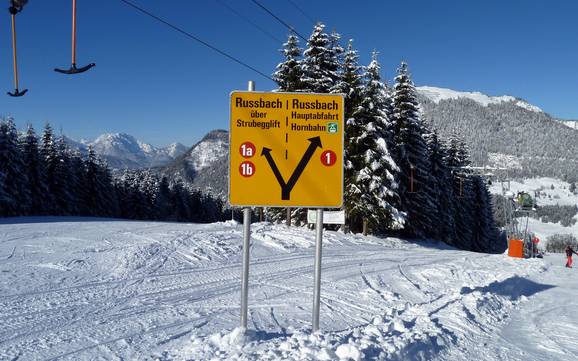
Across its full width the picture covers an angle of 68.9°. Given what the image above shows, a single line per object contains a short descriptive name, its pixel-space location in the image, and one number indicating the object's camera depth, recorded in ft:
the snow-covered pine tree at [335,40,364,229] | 85.61
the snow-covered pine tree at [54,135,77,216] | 145.28
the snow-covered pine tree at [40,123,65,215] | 143.74
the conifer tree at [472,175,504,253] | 156.76
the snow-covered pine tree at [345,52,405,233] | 84.94
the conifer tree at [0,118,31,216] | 124.36
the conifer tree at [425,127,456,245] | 122.01
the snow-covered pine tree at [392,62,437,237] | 100.01
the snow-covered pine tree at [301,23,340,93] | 84.84
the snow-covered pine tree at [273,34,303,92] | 86.07
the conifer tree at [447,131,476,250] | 137.90
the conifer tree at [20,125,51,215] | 134.92
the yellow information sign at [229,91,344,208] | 16.43
